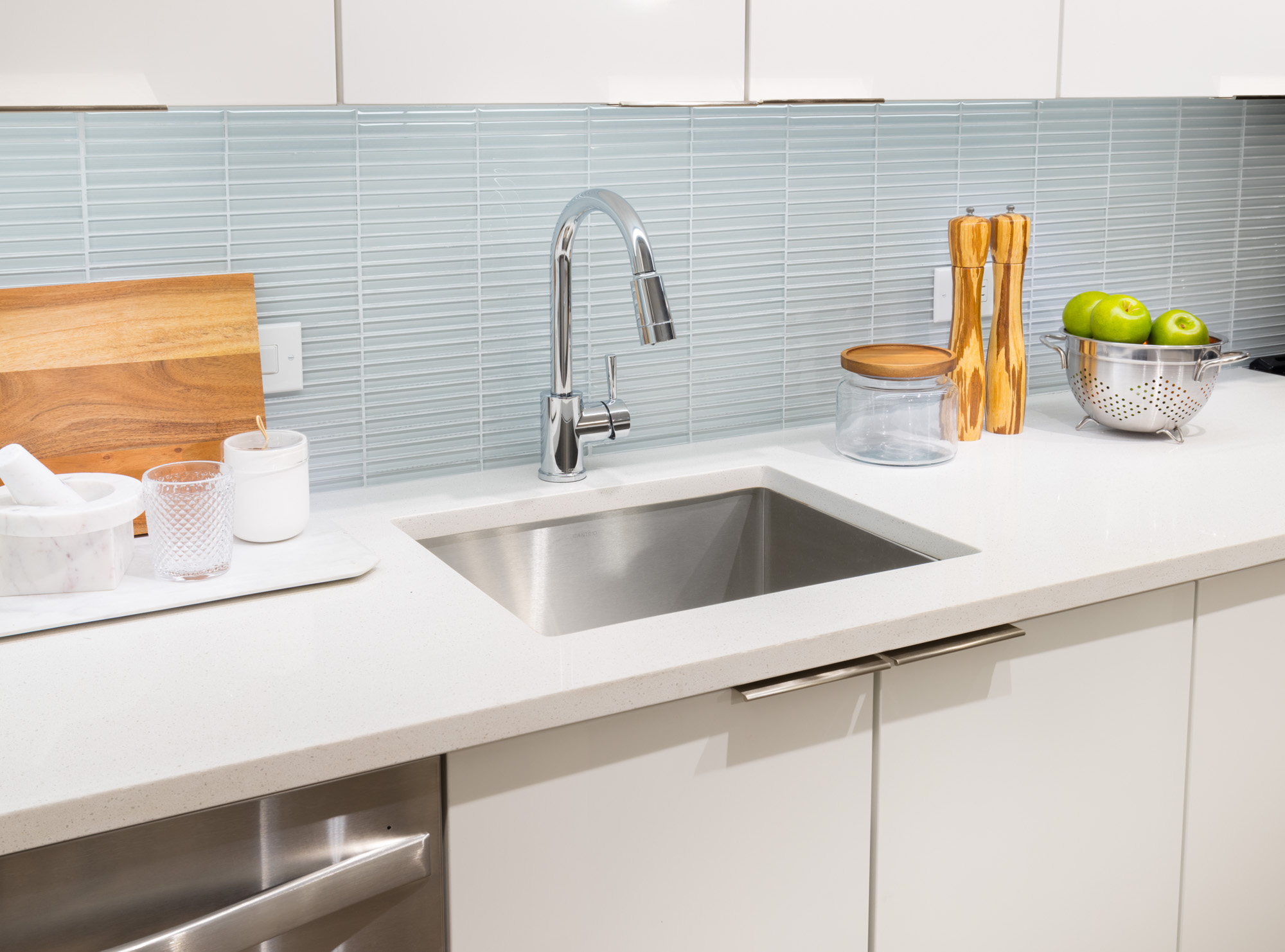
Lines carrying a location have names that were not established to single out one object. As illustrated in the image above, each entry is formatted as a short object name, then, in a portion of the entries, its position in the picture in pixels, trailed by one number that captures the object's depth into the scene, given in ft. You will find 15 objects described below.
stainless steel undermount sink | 4.91
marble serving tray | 3.62
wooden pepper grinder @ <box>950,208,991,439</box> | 5.70
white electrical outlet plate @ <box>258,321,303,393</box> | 4.71
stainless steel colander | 5.53
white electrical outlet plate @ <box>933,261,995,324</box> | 6.23
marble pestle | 3.67
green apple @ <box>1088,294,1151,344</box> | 5.66
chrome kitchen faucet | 4.59
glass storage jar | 5.36
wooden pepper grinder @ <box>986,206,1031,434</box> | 5.74
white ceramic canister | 4.20
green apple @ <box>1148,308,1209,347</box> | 5.55
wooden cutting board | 4.21
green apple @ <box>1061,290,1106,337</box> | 5.85
